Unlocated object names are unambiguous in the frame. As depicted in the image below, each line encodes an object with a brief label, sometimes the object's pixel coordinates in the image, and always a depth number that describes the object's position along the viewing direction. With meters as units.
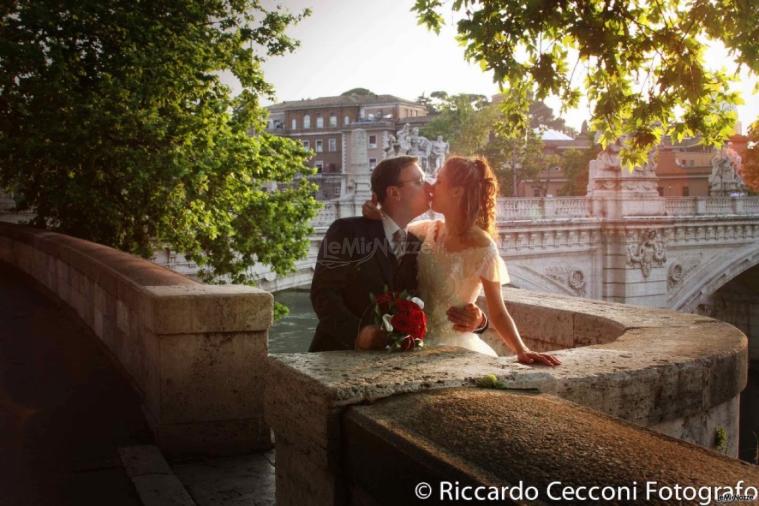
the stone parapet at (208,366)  4.05
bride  3.61
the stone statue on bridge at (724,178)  39.50
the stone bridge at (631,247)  28.94
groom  3.34
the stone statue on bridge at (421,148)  28.56
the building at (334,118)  80.19
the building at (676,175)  64.06
